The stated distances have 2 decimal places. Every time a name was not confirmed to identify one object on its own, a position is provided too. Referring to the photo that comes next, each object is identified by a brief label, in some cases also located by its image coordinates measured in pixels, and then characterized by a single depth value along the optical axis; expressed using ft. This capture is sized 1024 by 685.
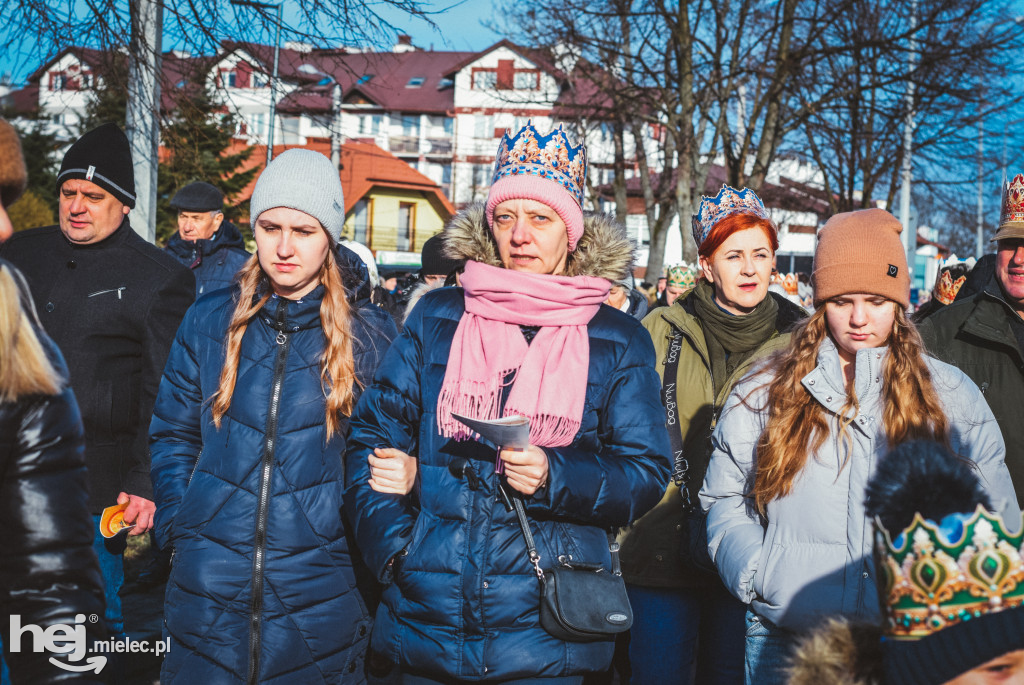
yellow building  172.65
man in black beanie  13.46
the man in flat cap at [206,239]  23.40
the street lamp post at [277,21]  22.18
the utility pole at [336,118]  25.72
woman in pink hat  8.84
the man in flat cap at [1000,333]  14.51
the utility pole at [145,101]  22.33
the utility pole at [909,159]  54.85
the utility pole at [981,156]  62.03
